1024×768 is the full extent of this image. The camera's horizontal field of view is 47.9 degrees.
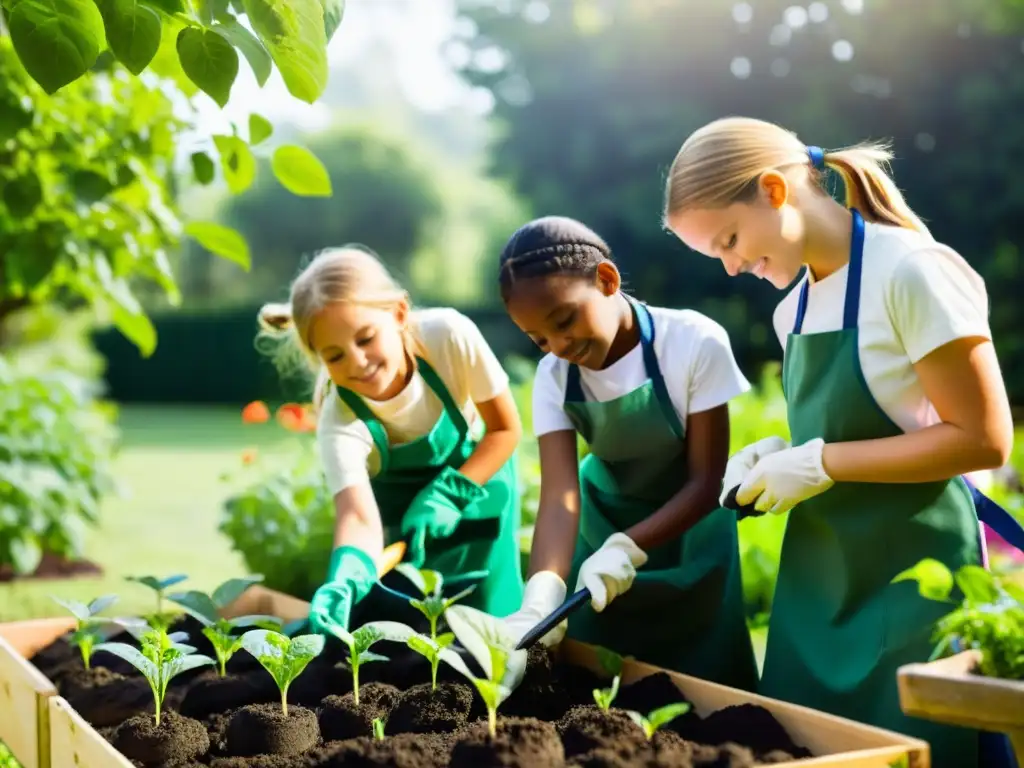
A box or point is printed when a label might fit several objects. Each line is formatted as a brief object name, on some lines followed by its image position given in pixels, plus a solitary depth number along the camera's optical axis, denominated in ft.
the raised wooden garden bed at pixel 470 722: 4.85
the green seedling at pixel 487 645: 4.94
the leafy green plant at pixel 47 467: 15.52
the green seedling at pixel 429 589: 6.77
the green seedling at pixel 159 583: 7.79
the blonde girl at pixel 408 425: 7.97
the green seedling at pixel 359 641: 6.29
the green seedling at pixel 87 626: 7.31
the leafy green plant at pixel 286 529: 12.52
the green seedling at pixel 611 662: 6.75
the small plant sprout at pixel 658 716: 4.80
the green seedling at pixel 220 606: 7.06
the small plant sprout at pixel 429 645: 6.04
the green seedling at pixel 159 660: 6.20
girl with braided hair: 6.82
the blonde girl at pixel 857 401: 5.41
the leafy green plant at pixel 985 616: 4.05
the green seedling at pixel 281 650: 6.10
